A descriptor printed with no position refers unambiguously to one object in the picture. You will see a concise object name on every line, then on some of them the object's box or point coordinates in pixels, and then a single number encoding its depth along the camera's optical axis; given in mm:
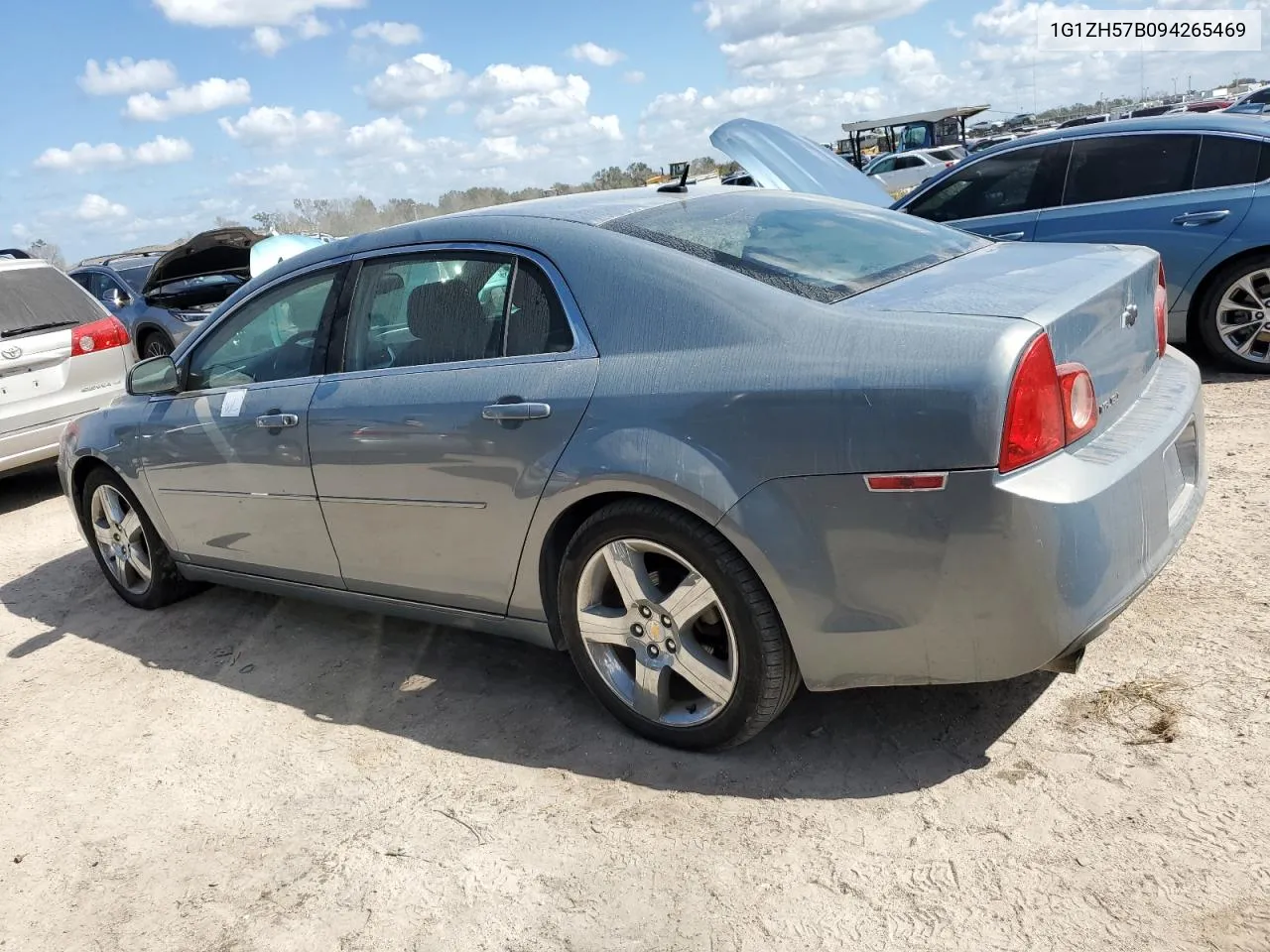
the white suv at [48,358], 6828
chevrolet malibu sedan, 2387
